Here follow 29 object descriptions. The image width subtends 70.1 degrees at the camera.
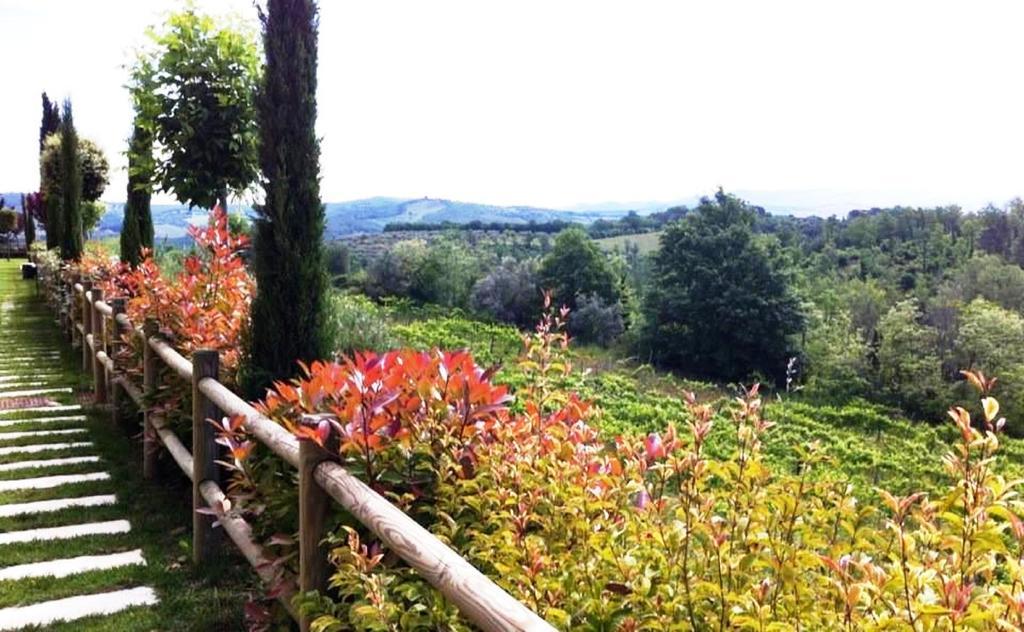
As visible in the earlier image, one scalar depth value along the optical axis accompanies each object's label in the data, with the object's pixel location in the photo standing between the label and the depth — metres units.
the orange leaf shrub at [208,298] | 4.50
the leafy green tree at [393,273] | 42.72
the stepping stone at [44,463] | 5.29
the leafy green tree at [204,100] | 7.09
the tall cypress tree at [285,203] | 4.07
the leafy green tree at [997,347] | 28.58
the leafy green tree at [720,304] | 34.88
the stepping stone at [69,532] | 4.06
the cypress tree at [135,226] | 10.95
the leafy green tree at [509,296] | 41.56
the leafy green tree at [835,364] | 31.48
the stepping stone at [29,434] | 6.05
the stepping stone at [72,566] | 3.62
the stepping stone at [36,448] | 5.69
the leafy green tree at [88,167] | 17.31
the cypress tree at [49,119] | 20.91
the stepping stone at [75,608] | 3.15
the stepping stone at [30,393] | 7.57
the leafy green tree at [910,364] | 29.72
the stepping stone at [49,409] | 6.91
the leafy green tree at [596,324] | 39.69
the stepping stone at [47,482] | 4.87
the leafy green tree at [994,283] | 40.00
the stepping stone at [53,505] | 4.45
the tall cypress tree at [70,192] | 13.23
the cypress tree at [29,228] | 25.44
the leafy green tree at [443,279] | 43.75
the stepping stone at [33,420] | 6.46
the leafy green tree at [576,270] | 43.44
